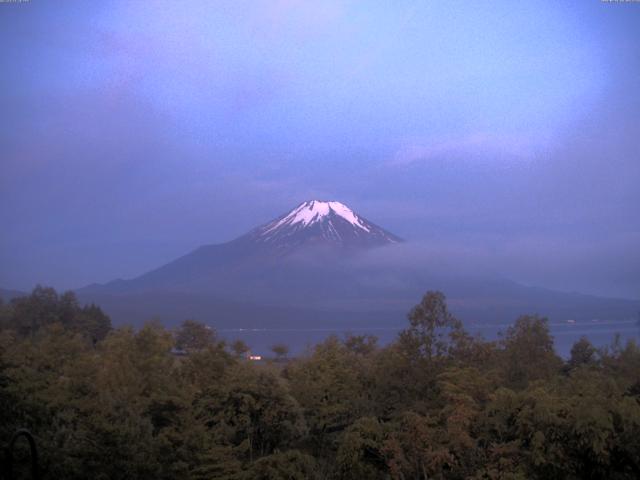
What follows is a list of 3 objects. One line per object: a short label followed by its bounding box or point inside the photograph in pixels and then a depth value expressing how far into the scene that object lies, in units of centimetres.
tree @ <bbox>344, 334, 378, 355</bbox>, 2739
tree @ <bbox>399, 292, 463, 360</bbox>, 1758
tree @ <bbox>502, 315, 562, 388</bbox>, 1842
